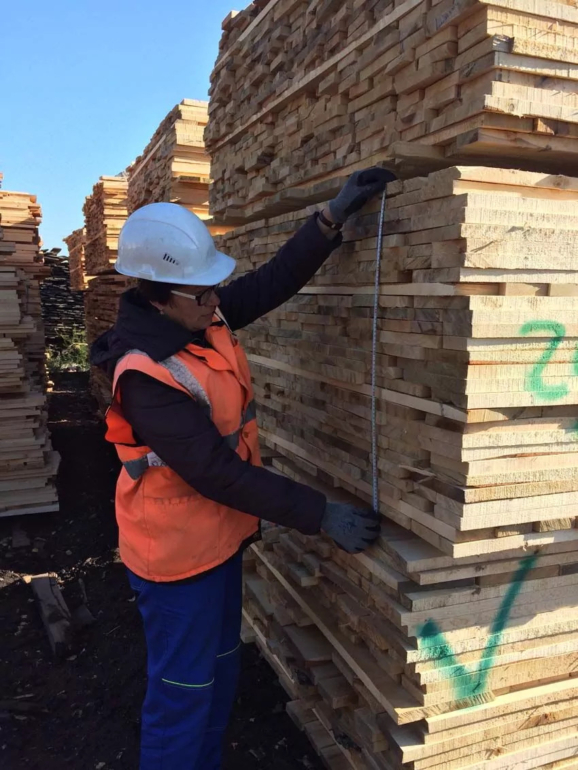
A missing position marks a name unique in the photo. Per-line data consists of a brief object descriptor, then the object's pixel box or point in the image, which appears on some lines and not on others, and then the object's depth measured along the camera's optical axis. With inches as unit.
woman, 90.9
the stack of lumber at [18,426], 243.0
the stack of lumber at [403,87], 76.6
